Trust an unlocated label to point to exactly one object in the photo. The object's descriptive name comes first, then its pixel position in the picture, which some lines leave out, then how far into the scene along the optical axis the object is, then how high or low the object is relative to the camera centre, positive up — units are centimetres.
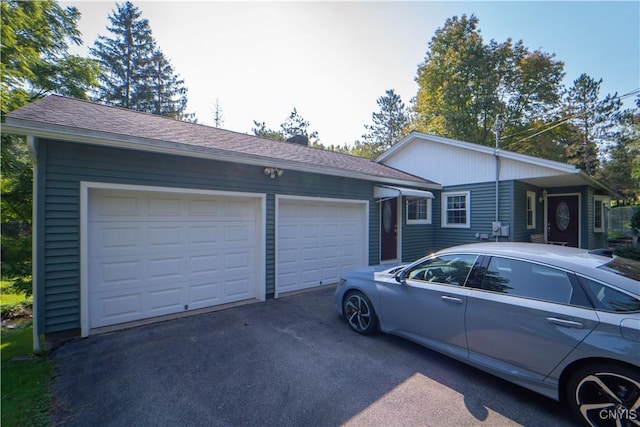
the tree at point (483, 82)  1836 +922
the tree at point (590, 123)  2275 +836
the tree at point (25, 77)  683 +444
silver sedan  211 -96
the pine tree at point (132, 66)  1930 +1102
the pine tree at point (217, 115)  3034 +1126
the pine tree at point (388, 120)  2981 +1049
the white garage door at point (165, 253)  435 -68
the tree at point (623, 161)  2248 +482
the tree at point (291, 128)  2806 +938
